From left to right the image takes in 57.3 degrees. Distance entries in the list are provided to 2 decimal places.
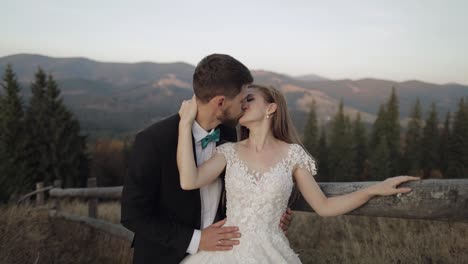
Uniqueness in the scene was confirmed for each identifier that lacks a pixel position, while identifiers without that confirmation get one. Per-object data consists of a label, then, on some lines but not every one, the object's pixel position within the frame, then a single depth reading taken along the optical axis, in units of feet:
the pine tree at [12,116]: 140.77
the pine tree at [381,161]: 221.25
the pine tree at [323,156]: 232.71
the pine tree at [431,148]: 226.58
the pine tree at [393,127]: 246.88
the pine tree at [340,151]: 235.81
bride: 7.33
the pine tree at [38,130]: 154.40
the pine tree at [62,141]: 157.38
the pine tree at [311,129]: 255.70
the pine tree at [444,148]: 222.89
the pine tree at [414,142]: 227.10
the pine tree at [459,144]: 207.10
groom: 7.28
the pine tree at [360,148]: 250.02
